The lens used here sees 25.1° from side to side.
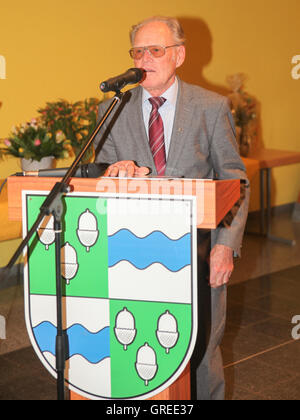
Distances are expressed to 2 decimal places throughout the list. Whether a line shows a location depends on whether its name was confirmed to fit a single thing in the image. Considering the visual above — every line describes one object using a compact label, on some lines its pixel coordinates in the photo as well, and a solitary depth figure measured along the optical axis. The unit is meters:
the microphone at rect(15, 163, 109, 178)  2.22
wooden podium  2.04
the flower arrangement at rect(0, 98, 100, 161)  4.96
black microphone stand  1.97
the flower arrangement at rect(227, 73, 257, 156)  6.52
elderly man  2.55
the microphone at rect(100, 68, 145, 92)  2.04
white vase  5.00
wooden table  6.54
